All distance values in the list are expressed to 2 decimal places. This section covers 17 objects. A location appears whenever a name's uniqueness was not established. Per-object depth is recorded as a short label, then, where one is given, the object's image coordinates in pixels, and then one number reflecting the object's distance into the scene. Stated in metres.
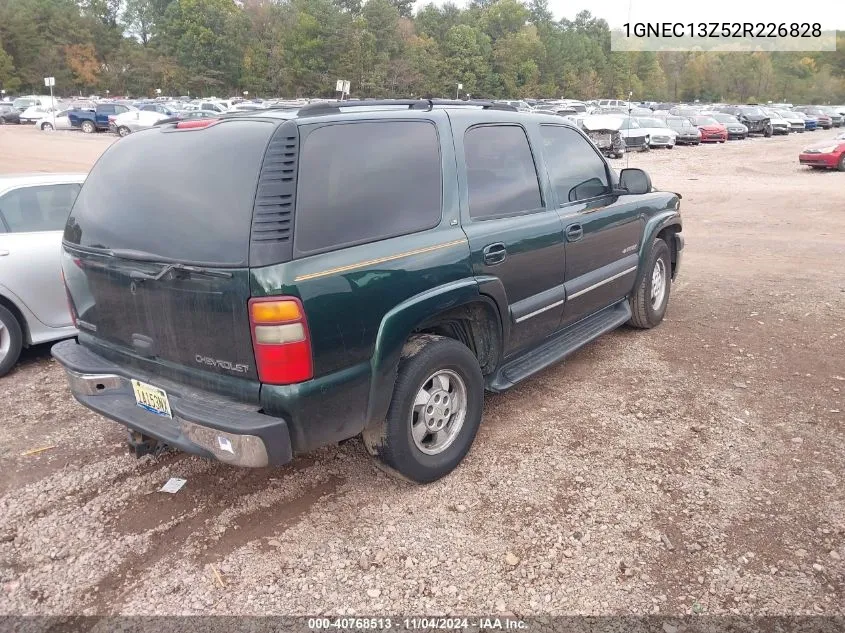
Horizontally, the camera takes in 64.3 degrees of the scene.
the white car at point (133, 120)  30.70
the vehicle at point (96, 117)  33.78
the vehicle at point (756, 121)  37.78
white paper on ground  3.54
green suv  2.78
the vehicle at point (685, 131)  29.61
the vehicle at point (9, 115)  41.50
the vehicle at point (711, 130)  31.72
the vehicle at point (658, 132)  27.25
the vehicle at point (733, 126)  34.41
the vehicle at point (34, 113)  39.03
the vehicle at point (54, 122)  34.66
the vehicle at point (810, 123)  43.12
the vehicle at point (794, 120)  40.31
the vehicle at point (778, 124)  37.97
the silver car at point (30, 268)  5.00
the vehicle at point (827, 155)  19.91
